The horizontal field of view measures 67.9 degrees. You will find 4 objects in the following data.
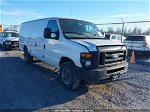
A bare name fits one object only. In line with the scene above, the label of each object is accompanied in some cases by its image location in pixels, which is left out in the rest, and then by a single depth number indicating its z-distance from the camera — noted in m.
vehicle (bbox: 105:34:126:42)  11.94
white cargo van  3.11
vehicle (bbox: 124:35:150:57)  7.90
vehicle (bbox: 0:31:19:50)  9.59
